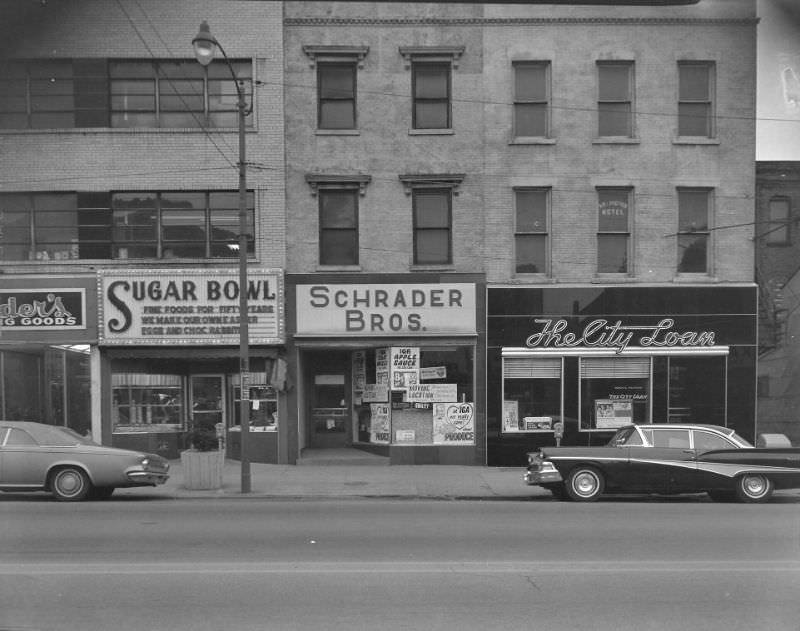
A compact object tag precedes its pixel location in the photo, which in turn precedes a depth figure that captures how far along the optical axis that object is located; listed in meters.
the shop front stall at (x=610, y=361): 17.12
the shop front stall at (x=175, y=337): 16.91
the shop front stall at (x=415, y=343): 17.09
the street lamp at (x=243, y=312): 13.55
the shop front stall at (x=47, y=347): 16.88
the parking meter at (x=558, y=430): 16.48
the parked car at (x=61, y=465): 12.04
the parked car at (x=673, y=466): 12.53
